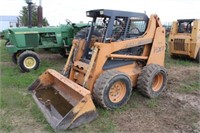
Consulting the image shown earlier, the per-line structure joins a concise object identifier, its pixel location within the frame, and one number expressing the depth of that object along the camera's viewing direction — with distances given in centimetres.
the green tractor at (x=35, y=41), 470
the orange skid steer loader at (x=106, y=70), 267
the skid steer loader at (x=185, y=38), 551
